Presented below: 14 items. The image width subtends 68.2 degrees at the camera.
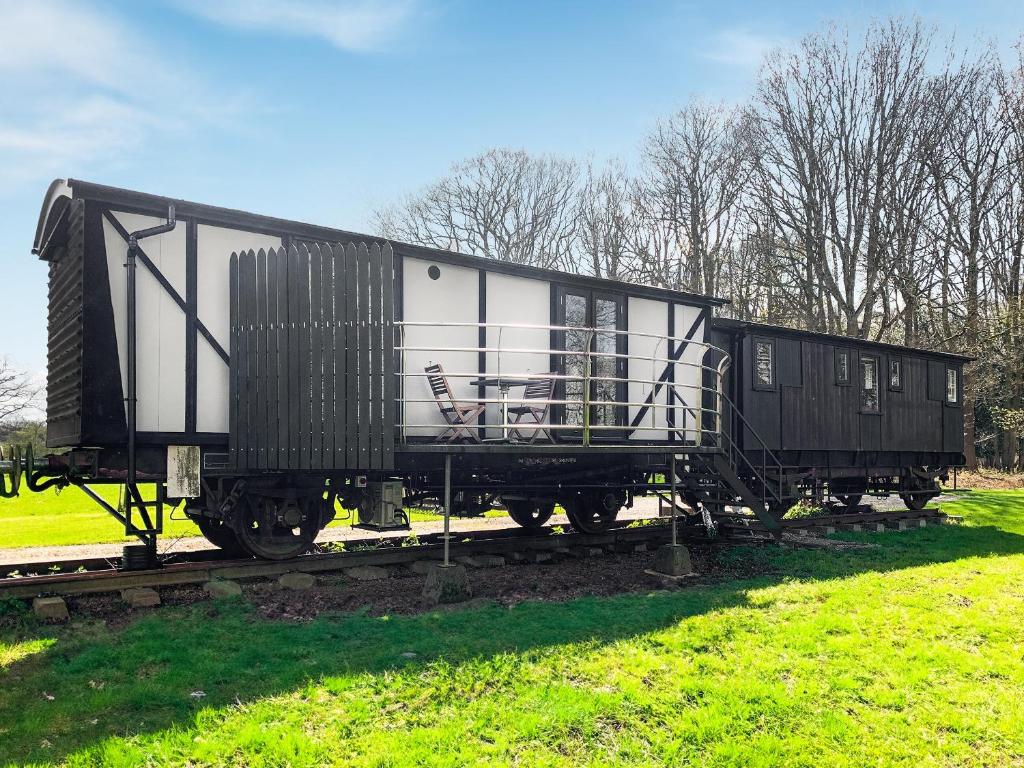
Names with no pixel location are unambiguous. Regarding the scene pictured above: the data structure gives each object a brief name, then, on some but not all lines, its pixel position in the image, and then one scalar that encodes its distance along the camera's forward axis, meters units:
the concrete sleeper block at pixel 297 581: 8.00
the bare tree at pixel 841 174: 27.30
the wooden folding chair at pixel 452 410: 8.41
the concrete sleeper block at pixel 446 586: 7.56
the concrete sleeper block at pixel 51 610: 6.63
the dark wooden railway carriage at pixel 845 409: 13.23
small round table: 9.20
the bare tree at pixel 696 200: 31.08
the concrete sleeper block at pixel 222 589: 7.56
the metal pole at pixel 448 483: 7.81
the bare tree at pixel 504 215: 35.09
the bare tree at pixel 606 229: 35.09
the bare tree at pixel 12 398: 33.97
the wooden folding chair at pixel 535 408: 9.61
